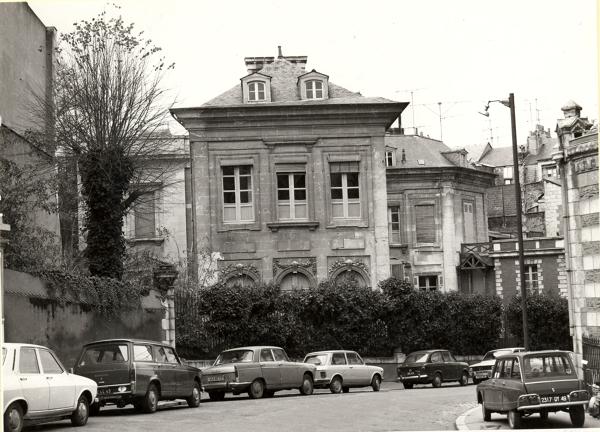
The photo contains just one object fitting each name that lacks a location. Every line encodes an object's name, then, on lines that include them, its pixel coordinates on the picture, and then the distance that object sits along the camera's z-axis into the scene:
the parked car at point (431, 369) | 34.06
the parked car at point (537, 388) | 17.44
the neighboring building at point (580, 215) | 20.66
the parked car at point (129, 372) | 20.05
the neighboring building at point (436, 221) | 52.66
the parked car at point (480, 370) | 35.31
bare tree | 29.38
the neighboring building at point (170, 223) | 39.75
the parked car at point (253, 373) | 25.97
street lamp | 29.05
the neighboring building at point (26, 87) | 27.58
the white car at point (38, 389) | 15.20
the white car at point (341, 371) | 29.77
